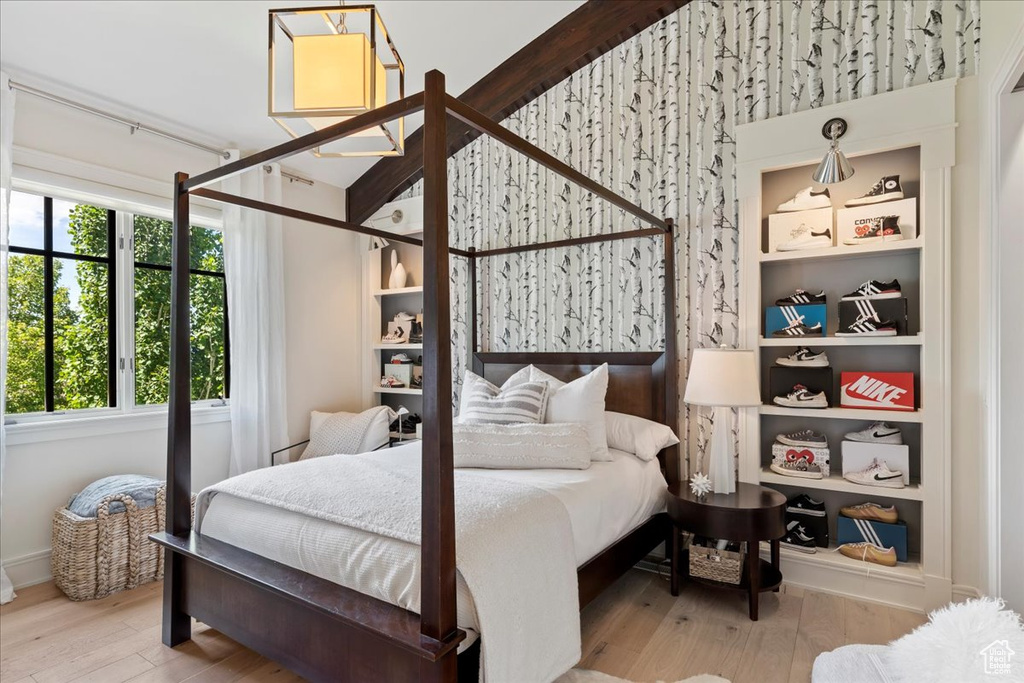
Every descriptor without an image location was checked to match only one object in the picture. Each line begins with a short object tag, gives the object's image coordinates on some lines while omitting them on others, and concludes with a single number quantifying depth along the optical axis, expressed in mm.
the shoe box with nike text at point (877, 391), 2639
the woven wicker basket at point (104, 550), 2697
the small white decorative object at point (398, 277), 4512
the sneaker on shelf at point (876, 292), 2656
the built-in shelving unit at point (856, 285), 2521
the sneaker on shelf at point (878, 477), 2637
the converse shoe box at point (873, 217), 2625
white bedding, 1640
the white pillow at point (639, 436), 2904
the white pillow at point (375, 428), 3994
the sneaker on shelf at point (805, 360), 2840
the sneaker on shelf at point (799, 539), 2816
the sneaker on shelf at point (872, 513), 2719
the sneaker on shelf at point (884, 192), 2672
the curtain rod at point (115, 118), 2801
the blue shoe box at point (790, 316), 2832
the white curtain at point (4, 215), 2666
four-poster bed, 1477
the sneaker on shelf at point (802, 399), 2801
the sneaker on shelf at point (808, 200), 2828
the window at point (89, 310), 2963
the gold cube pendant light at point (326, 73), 1927
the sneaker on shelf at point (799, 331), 2824
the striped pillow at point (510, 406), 3018
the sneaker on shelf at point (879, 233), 2629
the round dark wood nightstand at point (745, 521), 2422
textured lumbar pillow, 2549
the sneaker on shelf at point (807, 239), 2775
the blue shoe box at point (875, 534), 2670
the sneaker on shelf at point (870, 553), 2650
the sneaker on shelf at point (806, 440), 2828
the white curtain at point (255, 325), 3682
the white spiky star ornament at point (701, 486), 2664
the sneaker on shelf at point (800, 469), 2807
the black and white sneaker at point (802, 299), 2850
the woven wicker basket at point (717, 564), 2529
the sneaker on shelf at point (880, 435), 2682
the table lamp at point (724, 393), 2645
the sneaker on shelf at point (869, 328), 2645
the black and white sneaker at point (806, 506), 2852
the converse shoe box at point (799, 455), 2799
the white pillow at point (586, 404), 2888
